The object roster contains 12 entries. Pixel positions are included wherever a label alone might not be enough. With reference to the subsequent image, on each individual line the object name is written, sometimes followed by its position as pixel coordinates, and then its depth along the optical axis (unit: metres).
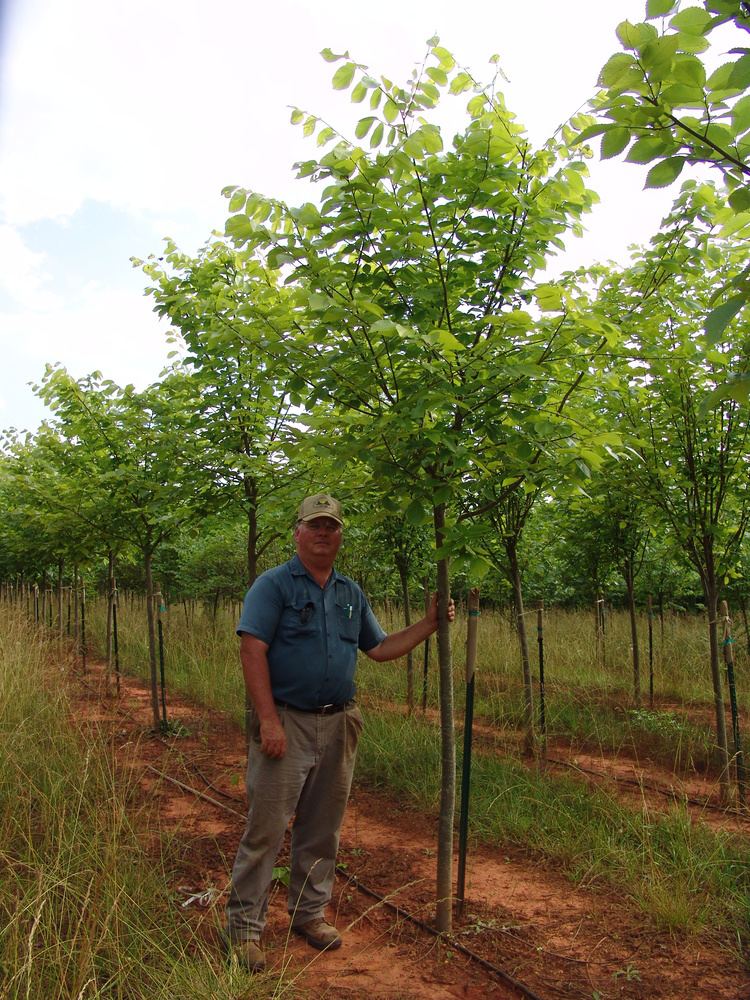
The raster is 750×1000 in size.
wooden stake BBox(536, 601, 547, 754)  7.75
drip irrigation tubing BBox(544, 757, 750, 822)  5.47
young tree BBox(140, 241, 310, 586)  5.81
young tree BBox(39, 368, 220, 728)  6.50
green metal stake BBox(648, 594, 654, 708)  9.63
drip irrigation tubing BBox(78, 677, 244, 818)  6.09
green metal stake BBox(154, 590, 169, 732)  8.49
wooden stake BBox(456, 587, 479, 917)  4.08
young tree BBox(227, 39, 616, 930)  3.17
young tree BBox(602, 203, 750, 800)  5.51
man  3.53
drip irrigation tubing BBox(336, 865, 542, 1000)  3.34
